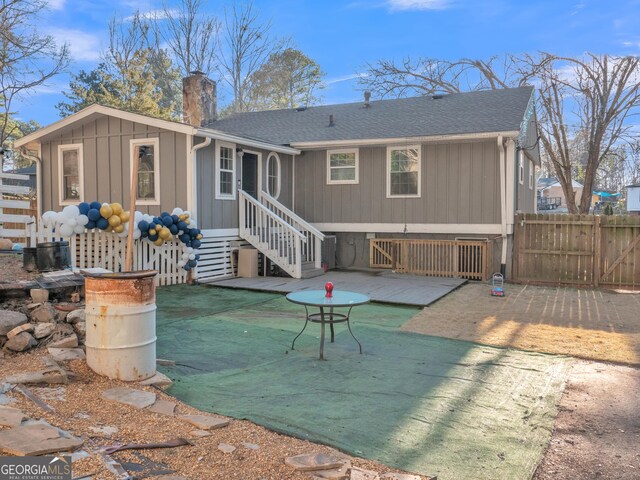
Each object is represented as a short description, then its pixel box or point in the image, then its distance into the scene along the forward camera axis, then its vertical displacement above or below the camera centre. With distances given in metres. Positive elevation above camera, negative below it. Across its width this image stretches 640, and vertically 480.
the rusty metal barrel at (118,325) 3.85 -0.81
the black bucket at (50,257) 6.43 -0.48
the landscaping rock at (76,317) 4.86 -0.94
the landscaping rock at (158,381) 3.84 -1.24
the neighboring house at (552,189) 41.39 +2.74
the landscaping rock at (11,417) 2.79 -1.12
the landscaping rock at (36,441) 2.50 -1.14
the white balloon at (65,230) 8.21 -0.17
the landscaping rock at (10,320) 4.41 -0.91
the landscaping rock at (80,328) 4.72 -1.03
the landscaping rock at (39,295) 5.30 -0.79
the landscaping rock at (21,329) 4.39 -0.97
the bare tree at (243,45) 26.50 +9.36
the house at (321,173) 10.02 +1.05
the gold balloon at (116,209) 8.41 +0.18
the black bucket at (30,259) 6.45 -0.51
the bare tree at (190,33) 26.27 +9.81
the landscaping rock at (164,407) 3.28 -1.25
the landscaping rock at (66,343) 4.39 -1.08
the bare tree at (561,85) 18.12 +5.19
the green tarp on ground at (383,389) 2.95 -1.33
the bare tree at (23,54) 16.66 +6.24
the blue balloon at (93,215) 8.27 +0.07
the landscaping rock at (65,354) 4.13 -1.12
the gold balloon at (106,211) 8.32 +0.14
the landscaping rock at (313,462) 2.59 -1.27
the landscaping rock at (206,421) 3.07 -1.25
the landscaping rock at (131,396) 3.40 -1.23
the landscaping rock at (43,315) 4.85 -0.92
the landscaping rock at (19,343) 4.32 -1.06
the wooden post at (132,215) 4.01 +0.04
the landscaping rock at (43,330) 4.55 -1.00
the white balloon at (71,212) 8.23 +0.12
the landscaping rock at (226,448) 2.77 -1.26
